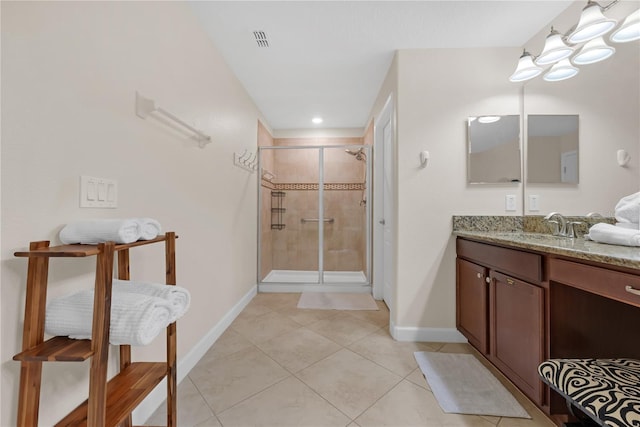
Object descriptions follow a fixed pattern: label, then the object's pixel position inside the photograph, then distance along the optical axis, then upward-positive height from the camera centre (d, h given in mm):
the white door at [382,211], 2789 +57
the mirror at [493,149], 2053 +540
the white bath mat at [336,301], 2840 -1008
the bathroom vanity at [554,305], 943 -426
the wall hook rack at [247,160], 2582 +605
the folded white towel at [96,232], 824 -57
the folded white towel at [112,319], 771 -317
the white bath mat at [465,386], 1348 -1007
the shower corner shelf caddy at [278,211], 3922 +66
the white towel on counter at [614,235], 1104 -84
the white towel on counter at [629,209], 1307 +41
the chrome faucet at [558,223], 1688 -43
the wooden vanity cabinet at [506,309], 1232 -534
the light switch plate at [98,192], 954 +88
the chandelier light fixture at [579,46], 1354 +1026
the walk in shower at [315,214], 3652 +21
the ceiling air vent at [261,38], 1915 +1361
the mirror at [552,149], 1708 +487
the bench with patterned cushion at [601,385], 779 -579
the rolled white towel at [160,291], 931 -281
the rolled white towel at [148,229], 927 -52
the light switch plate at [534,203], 1958 +104
